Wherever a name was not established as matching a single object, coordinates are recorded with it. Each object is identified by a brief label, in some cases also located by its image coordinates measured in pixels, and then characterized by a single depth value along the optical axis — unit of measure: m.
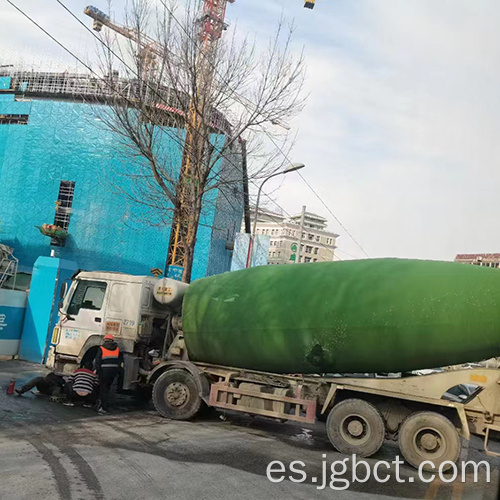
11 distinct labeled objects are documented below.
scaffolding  14.94
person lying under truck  10.39
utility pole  20.88
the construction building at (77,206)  29.86
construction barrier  14.37
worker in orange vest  9.66
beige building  120.61
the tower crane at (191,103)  14.84
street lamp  17.69
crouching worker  9.82
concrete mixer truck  7.73
